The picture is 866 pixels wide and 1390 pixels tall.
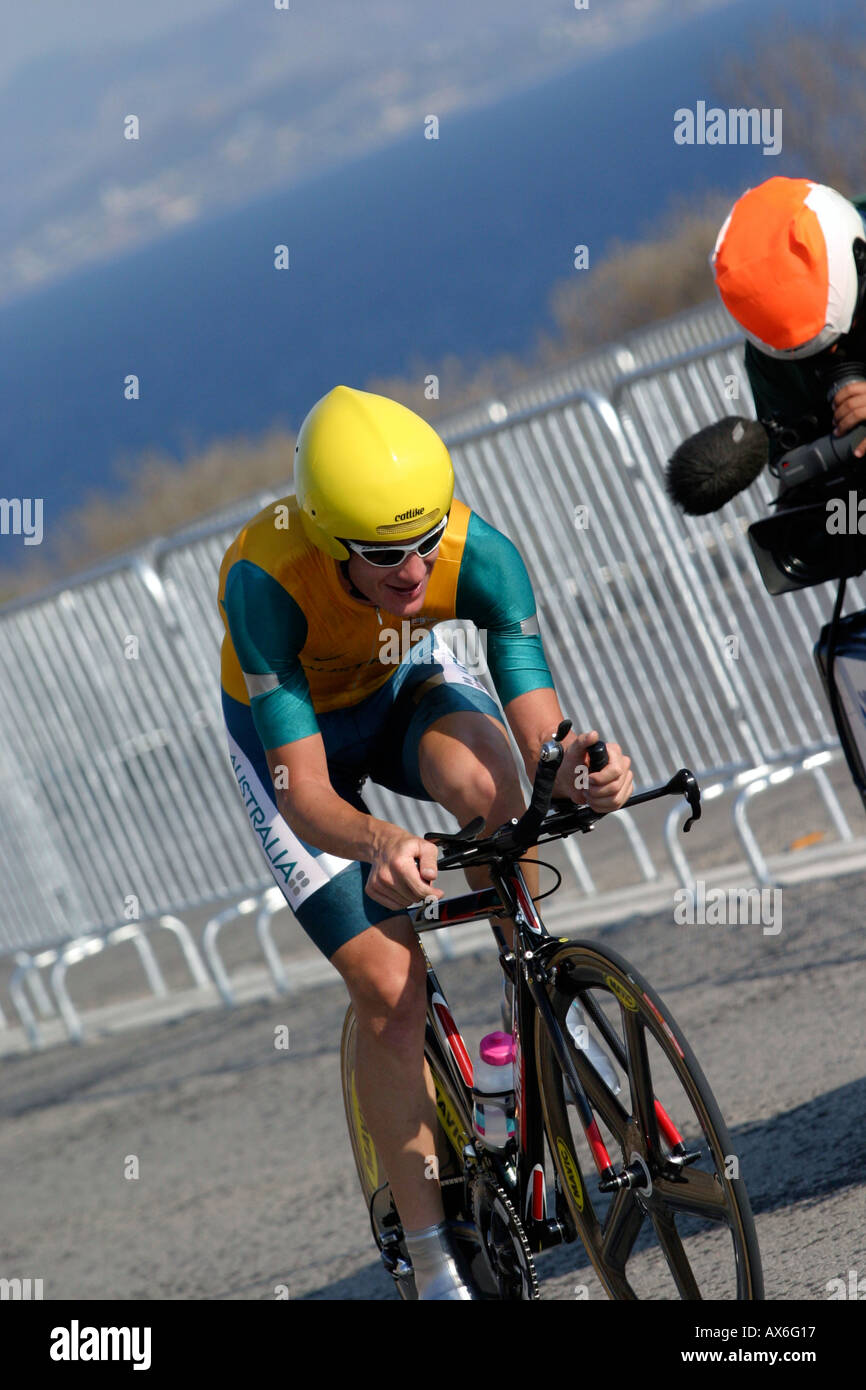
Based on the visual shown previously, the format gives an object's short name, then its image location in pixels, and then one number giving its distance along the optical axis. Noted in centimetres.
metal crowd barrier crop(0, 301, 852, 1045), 805
